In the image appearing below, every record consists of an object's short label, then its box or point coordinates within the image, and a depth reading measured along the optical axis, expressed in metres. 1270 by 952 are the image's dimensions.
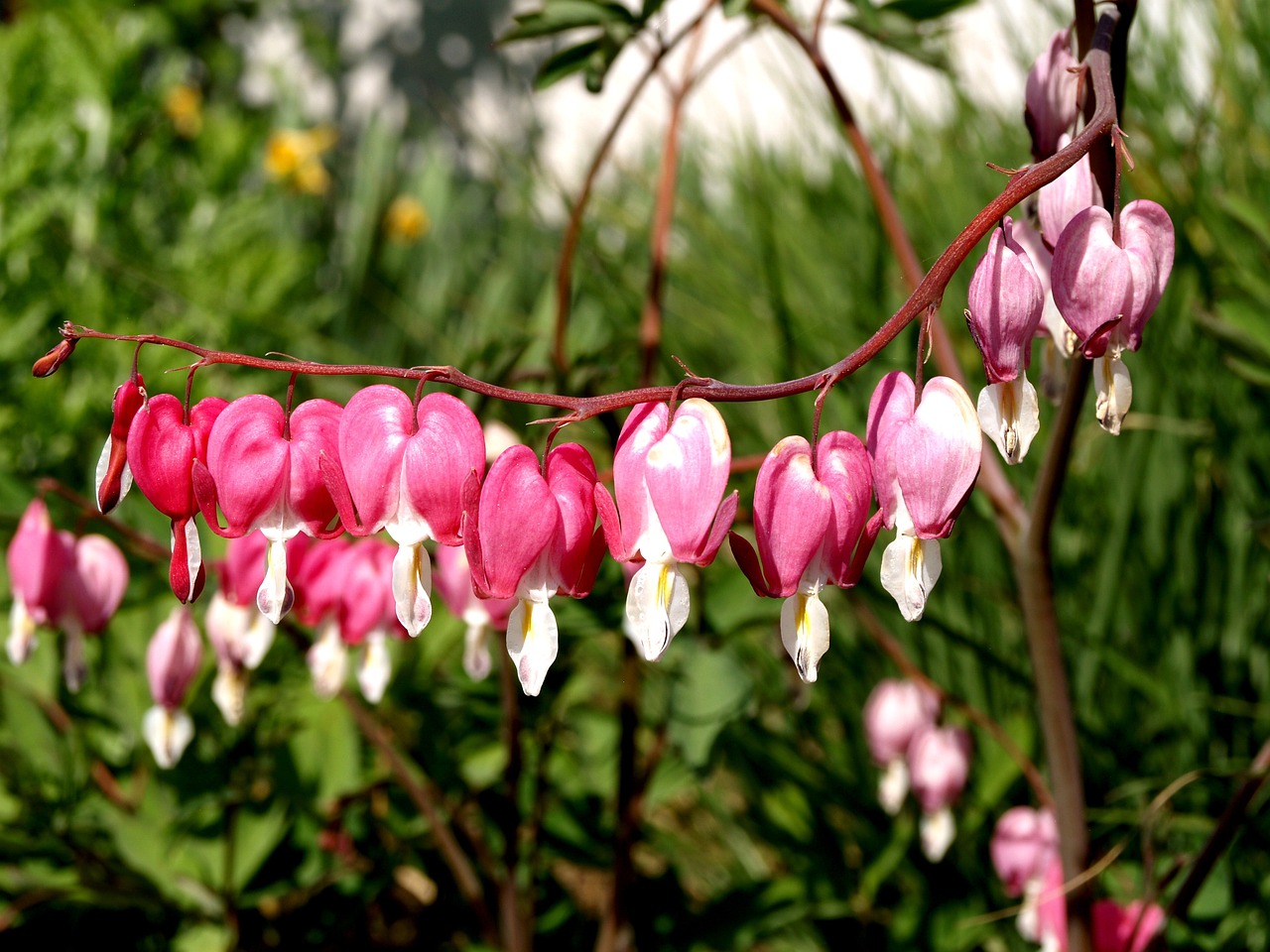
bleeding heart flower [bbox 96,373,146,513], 0.39
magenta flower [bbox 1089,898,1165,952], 0.53
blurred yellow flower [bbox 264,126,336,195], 1.54
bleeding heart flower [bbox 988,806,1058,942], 0.57
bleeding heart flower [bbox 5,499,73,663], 0.50
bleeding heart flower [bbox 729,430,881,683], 0.38
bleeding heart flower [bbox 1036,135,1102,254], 0.40
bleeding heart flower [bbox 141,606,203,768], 0.53
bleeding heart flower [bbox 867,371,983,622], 0.37
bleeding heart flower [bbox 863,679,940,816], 0.60
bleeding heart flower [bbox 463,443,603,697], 0.38
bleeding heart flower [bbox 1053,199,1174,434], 0.37
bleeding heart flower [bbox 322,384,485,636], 0.39
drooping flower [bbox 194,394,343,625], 0.40
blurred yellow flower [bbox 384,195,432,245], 1.58
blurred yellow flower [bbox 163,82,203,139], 1.62
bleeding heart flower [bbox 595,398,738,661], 0.38
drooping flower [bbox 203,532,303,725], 0.51
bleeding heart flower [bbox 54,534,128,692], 0.51
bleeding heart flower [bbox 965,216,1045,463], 0.37
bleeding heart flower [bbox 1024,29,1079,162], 0.42
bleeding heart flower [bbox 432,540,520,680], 0.49
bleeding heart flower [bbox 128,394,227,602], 0.39
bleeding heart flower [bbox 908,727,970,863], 0.59
